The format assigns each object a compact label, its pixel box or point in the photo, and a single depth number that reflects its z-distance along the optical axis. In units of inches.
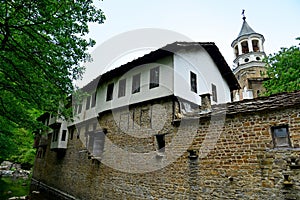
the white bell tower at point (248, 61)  985.5
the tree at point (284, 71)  540.1
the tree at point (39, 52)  250.8
